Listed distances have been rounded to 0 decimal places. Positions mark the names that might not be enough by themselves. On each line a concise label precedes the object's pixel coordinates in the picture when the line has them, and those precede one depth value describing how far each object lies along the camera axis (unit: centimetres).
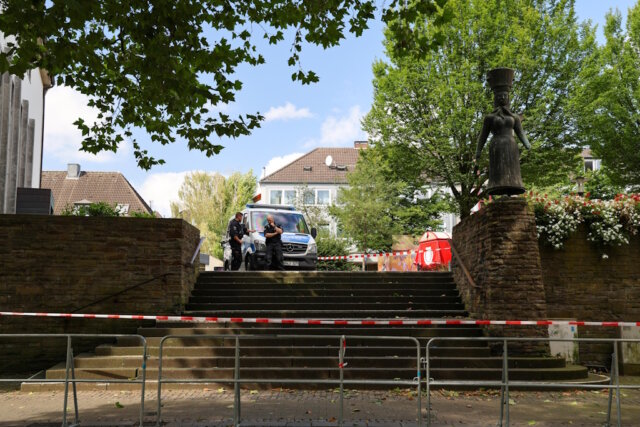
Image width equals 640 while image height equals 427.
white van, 1839
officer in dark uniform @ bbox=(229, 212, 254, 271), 1812
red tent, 2170
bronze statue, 1213
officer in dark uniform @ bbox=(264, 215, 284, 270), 1731
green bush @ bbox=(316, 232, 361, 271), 3322
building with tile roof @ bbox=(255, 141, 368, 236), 6412
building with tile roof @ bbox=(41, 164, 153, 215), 5969
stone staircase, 1076
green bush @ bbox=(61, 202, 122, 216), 1452
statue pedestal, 1165
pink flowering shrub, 1364
